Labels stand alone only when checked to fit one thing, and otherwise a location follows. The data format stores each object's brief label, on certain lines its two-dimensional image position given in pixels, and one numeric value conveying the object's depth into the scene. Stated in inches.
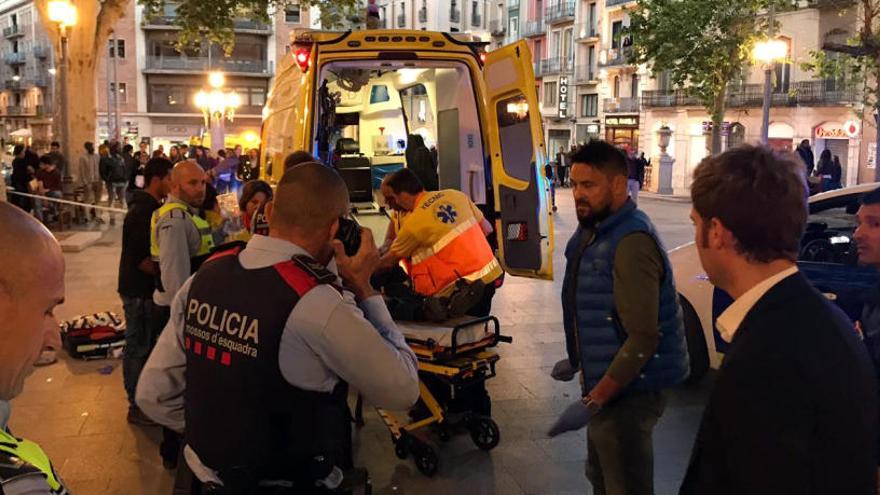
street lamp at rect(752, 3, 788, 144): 766.1
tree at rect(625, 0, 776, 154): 1081.4
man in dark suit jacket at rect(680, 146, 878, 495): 58.4
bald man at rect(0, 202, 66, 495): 50.4
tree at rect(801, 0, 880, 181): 651.8
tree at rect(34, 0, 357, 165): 679.7
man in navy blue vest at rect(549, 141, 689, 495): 111.9
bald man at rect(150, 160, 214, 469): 187.8
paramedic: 187.6
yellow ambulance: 266.2
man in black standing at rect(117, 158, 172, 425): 207.3
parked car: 195.9
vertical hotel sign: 1886.1
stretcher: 179.2
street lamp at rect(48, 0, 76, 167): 534.0
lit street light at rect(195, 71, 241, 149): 1038.8
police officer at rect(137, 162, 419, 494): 83.0
